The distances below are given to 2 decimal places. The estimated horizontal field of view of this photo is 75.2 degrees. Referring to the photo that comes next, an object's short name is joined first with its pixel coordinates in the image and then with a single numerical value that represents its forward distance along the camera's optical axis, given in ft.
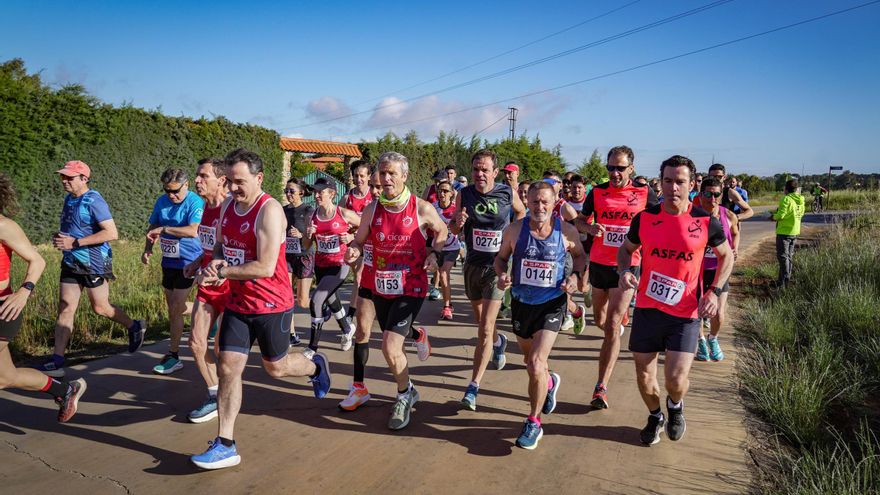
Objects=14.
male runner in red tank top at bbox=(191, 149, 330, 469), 12.32
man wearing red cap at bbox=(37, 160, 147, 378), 17.89
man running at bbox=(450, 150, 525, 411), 17.67
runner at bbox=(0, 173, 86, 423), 12.94
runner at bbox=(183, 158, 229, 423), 14.88
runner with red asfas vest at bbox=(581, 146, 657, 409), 17.66
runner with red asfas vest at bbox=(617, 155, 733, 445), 13.25
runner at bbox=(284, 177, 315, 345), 22.00
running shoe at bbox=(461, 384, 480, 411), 15.81
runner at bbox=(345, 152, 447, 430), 14.66
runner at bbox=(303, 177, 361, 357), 20.34
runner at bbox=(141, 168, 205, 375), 18.25
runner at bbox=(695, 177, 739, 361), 19.92
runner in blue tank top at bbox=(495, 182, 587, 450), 13.69
